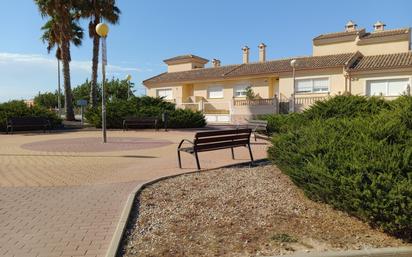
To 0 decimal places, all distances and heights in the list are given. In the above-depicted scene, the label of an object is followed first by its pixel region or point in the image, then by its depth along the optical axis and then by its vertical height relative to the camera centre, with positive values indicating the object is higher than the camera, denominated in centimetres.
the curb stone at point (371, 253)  385 -140
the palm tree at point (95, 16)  2842 +733
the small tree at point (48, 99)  8691 +334
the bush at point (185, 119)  2231 -30
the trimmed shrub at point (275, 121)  1402 -28
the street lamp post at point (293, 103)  2963 +80
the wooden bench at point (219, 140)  845 -61
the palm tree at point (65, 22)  2627 +643
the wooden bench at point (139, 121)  2138 -40
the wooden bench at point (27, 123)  1975 -47
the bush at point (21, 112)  2056 +11
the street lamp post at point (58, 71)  4716 +525
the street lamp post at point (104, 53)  1374 +233
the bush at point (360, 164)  421 -64
